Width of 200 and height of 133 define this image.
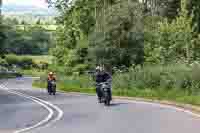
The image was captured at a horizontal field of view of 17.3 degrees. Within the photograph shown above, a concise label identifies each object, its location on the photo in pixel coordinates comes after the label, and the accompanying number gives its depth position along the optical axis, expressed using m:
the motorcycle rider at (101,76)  27.47
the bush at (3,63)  132.34
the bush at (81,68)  58.72
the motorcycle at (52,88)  40.16
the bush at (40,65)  135.80
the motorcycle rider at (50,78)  41.02
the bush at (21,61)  147.35
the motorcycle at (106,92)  26.72
